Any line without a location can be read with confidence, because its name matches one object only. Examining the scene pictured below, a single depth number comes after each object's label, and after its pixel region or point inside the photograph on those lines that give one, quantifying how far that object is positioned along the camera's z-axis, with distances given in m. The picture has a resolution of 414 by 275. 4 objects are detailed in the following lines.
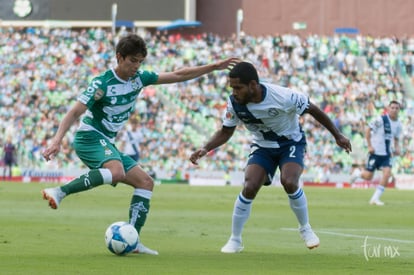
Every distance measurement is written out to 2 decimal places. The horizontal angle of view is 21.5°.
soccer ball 12.08
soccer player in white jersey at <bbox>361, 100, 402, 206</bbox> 27.56
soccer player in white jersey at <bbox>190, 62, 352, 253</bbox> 12.74
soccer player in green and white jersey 12.23
